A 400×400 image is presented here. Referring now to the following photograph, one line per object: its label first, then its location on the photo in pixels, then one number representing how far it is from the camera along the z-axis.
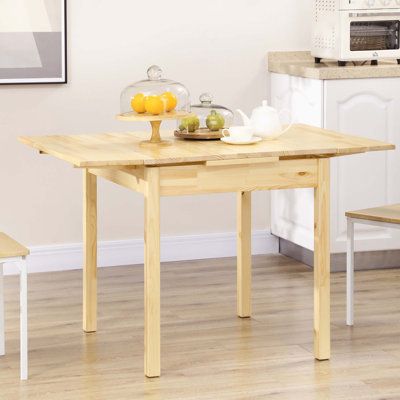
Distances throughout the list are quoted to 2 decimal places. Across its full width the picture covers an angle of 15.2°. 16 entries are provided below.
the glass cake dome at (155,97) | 5.10
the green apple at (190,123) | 5.33
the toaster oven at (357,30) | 6.87
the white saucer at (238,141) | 5.10
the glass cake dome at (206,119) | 5.34
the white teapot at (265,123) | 5.28
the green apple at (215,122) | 5.34
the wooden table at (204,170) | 4.84
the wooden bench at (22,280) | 4.83
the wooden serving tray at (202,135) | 5.28
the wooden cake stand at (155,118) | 5.06
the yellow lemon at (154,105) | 5.08
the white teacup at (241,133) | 5.10
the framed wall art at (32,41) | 6.75
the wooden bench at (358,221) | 5.61
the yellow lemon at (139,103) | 5.13
